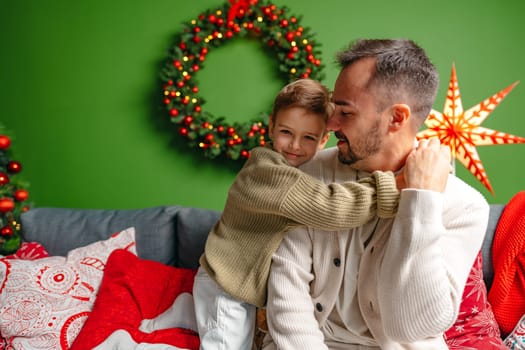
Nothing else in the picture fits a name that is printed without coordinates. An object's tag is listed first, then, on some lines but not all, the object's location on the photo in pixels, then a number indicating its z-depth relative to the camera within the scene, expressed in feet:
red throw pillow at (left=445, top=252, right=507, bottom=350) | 5.72
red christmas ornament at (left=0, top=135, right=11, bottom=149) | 8.25
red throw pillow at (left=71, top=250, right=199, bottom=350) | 5.41
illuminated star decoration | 6.77
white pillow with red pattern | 5.59
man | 3.89
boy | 4.07
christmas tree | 8.34
